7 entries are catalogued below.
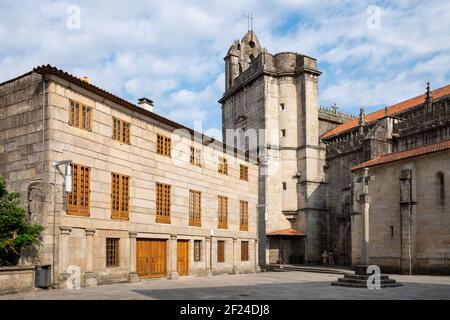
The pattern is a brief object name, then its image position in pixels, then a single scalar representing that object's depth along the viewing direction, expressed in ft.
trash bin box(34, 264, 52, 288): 62.64
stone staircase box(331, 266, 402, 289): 74.23
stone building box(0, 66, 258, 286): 67.10
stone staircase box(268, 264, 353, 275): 116.55
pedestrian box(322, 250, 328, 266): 148.70
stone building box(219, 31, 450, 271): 150.92
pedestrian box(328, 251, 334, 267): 146.92
